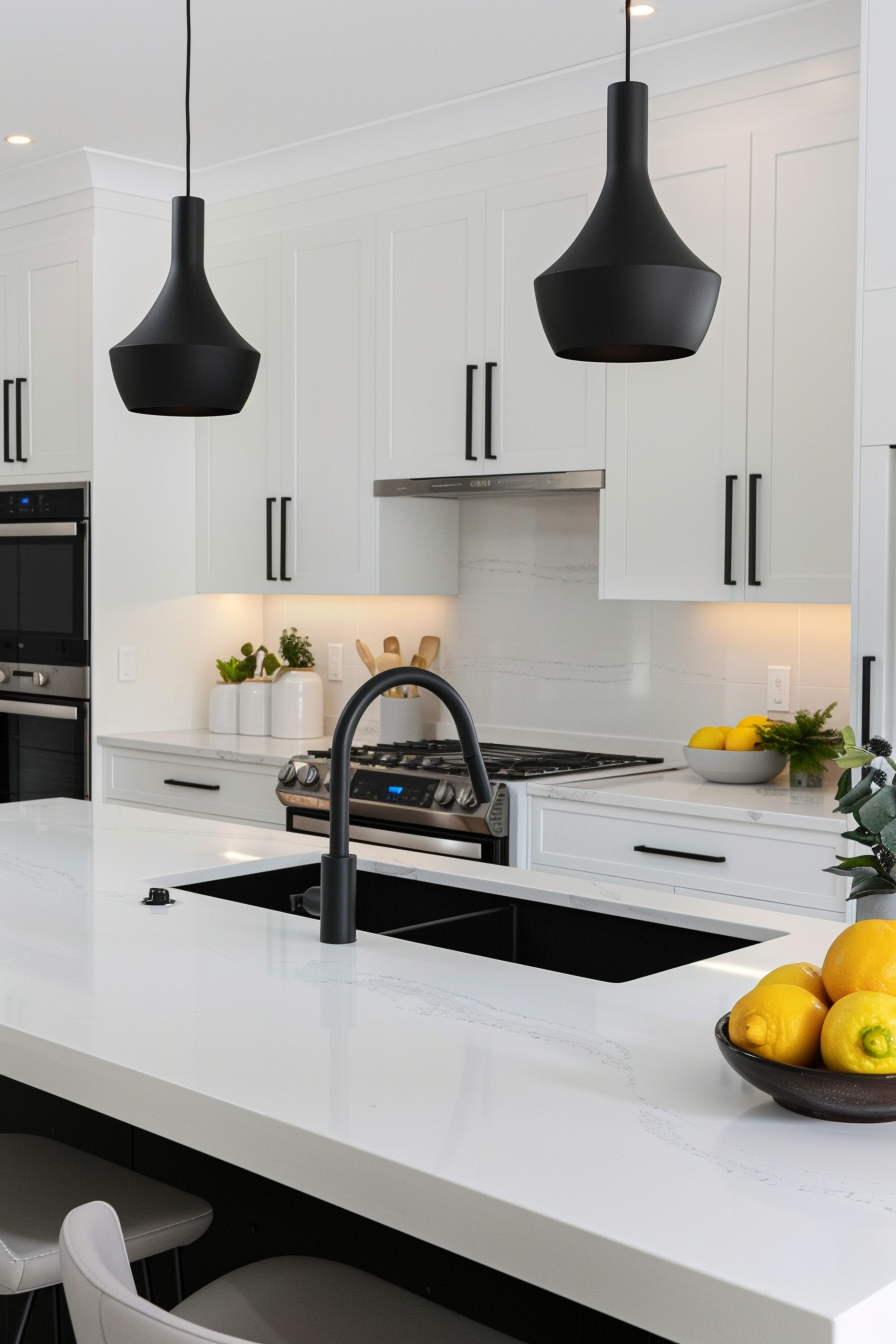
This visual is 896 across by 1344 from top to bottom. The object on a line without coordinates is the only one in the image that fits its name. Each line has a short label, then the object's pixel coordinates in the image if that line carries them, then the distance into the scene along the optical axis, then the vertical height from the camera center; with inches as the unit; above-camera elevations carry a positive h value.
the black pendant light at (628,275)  69.6 +17.3
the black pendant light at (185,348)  92.0 +17.7
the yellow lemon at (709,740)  138.1 -11.3
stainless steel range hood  146.0 +15.0
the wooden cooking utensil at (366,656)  179.6 -4.4
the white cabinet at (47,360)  180.1 +33.8
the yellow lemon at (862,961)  49.4 -11.8
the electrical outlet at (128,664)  182.2 -5.8
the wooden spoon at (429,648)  179.0 -3.2
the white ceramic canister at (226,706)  185.2 -11.2
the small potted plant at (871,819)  53.7 -7.3
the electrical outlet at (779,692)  146.5 -6.8
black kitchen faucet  73.1 -8.0
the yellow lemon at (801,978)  51.4 -13.0
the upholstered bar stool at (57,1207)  58.8 -26.4
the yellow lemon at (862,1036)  47.2 -13.7
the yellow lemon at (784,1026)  49.0 -13.9
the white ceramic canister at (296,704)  179.9 -10.6
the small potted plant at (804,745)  133.6 -11.3
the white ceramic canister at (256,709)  182.7 -11.4
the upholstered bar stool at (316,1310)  53.2 -26.5
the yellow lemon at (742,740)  136.5 -11.0
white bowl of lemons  135.9 -12.7
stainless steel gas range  139.0 -17.9
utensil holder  172.7 -12.0
